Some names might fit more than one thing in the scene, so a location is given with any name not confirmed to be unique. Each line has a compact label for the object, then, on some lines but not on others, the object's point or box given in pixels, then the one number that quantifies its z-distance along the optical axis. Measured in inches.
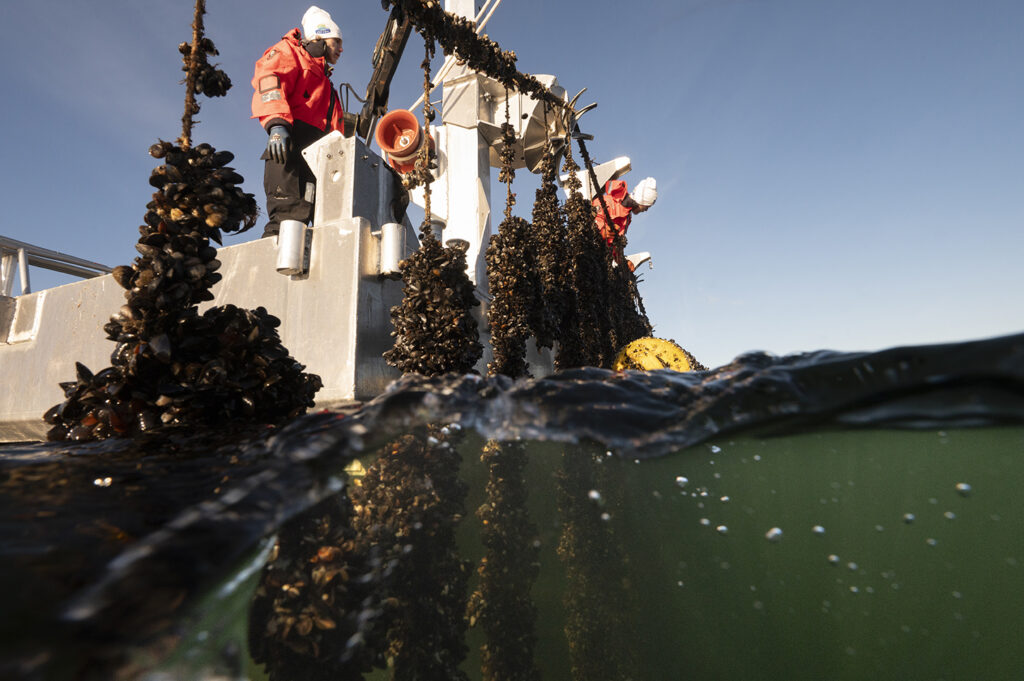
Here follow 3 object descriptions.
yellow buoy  239.3
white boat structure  148.9
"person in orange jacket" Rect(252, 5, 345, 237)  189.9
